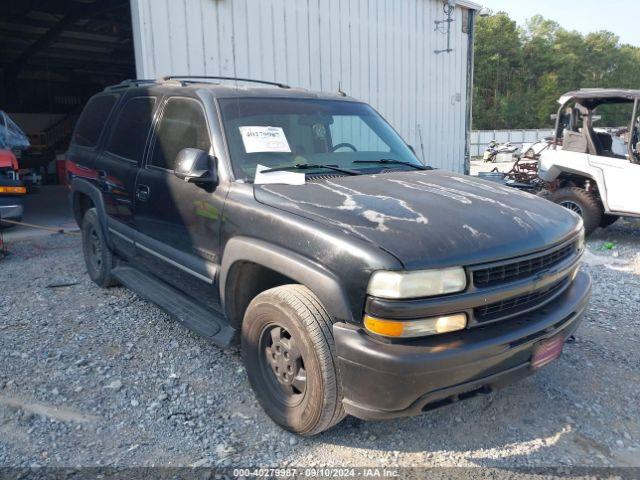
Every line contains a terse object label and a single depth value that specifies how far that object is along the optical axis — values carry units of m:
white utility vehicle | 7.18
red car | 6.75
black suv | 2.28
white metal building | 7.34
